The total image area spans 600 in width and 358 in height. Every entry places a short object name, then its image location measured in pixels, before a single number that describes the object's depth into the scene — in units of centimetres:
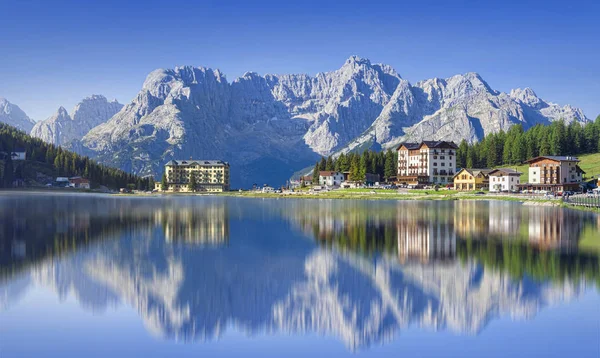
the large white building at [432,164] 18275
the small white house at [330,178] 19521
